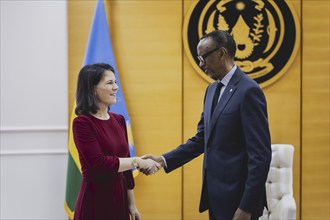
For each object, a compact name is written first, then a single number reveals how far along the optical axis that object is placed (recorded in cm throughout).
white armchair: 388
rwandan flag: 400
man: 225
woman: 255
